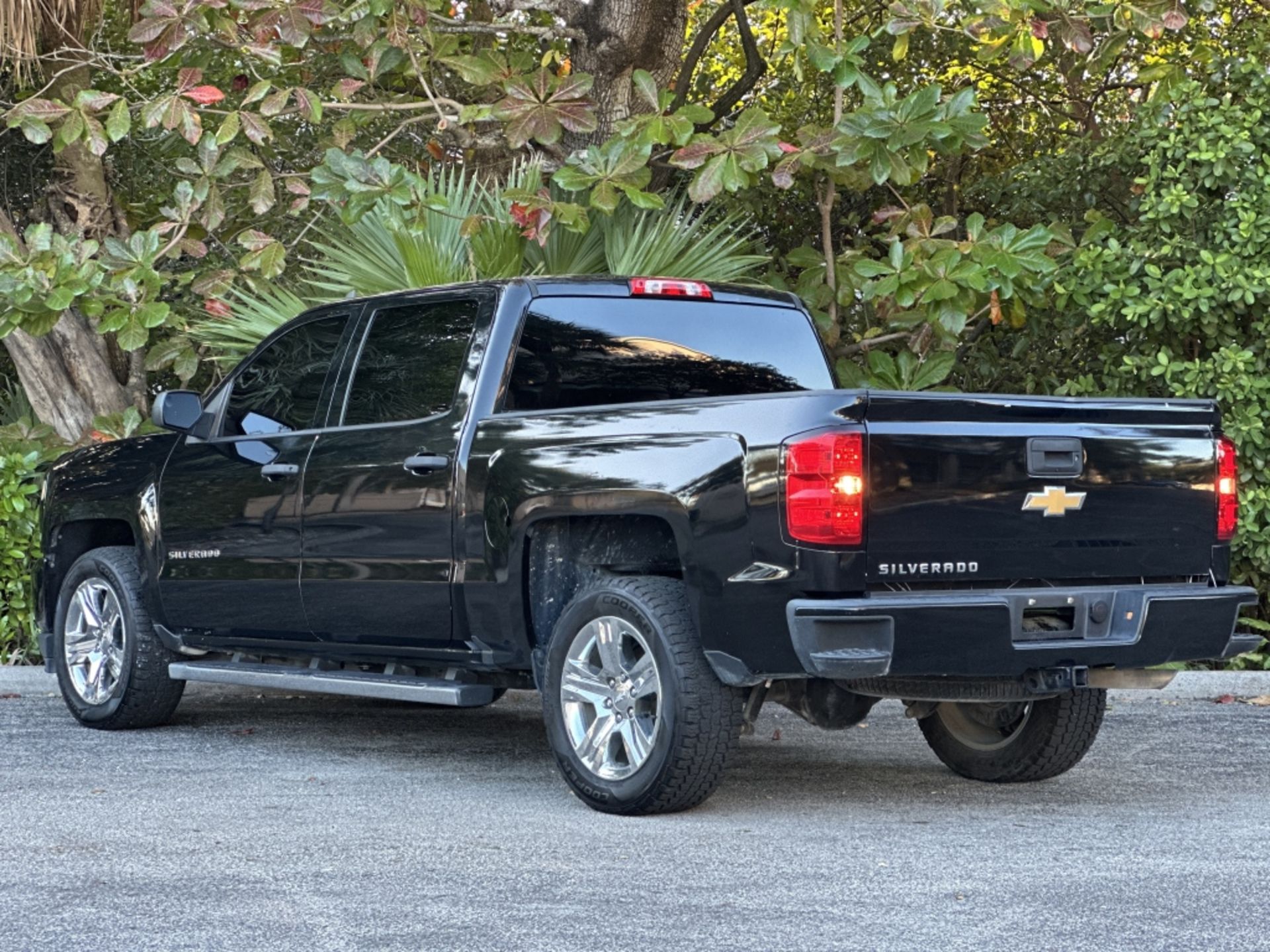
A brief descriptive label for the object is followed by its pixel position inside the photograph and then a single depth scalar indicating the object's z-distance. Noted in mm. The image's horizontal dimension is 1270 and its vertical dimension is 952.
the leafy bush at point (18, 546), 10133
